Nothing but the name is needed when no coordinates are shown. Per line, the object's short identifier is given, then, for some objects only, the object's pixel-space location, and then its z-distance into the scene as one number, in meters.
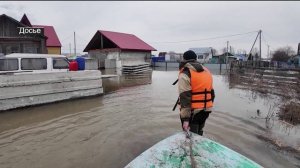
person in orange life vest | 3.99
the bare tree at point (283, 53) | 54.50
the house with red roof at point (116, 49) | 30.41
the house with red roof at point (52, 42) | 30.20
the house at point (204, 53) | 60.55
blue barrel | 11.86
